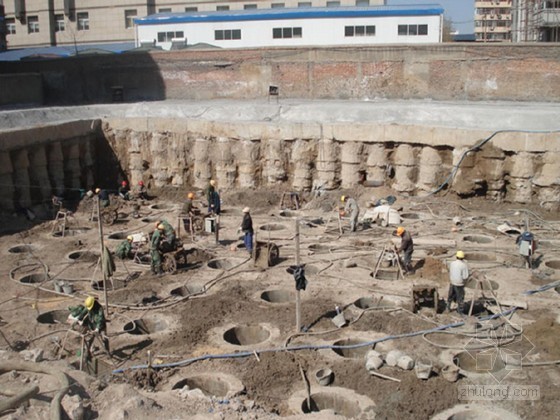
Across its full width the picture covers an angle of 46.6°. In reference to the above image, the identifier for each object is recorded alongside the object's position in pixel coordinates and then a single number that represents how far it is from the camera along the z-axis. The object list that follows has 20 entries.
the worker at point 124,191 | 25.02
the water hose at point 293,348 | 11.75
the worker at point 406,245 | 15.87
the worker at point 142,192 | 25.42
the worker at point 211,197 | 21.12
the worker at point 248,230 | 17.98
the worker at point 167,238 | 16.75
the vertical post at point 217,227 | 18.83
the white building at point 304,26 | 36.91
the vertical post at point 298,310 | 12.58
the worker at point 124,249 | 16.83
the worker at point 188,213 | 19.80
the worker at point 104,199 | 22.92
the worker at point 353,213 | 19.59
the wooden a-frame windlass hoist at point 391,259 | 15.99
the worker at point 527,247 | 16.02
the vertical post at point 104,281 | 13.73
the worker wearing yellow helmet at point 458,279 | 13.16
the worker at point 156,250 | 16.32
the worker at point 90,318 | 11.72
